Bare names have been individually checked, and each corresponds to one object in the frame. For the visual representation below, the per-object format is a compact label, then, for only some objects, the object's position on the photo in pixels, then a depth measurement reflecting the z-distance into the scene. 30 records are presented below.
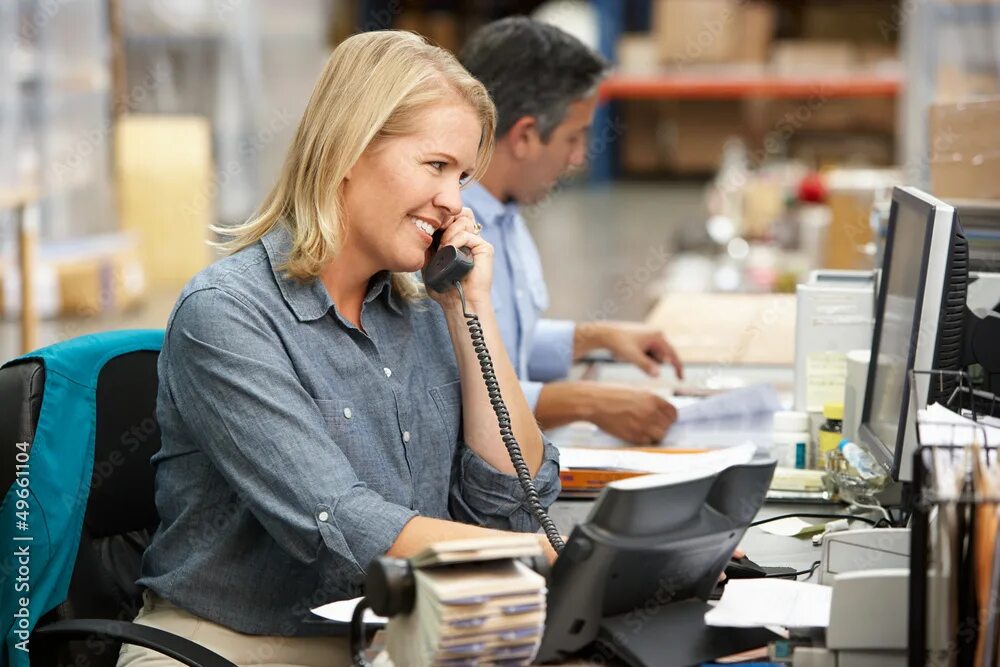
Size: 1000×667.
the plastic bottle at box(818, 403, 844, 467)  4.42
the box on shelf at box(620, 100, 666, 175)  28.19
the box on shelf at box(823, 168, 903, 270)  9.06
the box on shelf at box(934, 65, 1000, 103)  11.20
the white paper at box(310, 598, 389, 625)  2.83
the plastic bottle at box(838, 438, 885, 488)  3.95
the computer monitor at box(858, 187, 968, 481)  3.26
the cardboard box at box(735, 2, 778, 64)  25.52
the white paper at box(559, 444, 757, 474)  4.41
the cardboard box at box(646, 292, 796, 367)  6.57
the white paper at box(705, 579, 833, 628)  2.74
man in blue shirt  5.50
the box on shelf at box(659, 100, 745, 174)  27.52
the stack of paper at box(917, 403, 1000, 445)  2.62
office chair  3.44
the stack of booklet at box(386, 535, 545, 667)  2.25
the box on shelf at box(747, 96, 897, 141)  26.19
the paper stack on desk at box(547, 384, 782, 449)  4.96
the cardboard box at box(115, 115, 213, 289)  16.33
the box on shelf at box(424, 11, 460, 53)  26.87
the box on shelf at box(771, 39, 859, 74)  25.41
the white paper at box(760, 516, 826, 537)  3.85
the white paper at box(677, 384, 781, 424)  5.17
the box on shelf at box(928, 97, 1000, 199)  5.22
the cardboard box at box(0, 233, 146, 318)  13.64
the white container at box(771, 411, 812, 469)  4.52
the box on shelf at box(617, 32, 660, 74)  26.08
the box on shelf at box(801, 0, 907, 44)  26.67
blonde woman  3.10
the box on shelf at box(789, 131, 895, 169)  25.56
